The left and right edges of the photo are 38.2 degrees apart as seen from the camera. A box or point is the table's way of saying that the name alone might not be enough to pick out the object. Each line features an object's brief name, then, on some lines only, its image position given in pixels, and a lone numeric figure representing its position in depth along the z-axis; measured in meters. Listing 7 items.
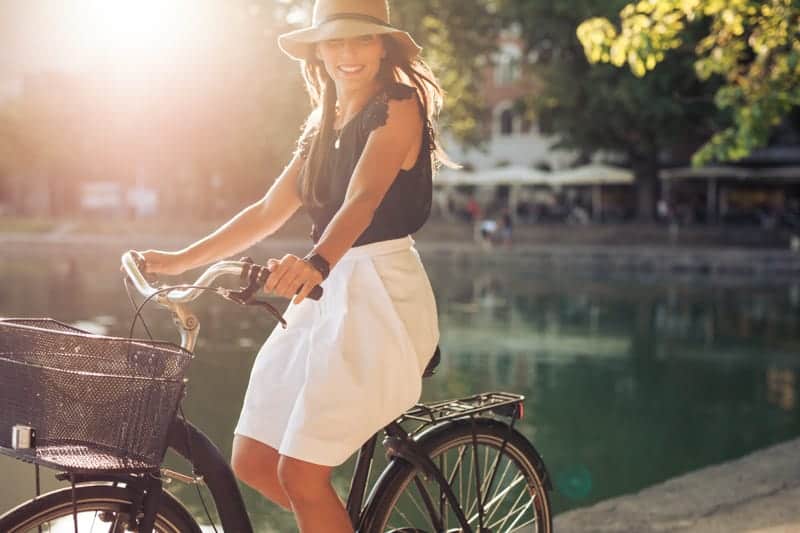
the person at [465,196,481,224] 40.33
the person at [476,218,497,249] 33.34
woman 2.59
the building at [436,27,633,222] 43.41
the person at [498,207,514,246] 34.31
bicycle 2.31
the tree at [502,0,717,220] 33.59
